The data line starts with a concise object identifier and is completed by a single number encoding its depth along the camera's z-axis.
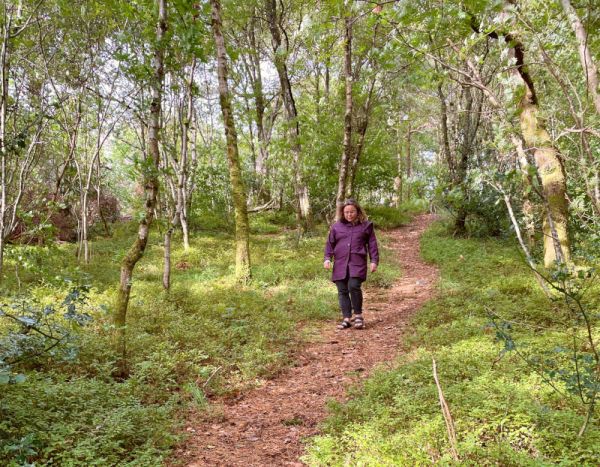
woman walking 7.06
